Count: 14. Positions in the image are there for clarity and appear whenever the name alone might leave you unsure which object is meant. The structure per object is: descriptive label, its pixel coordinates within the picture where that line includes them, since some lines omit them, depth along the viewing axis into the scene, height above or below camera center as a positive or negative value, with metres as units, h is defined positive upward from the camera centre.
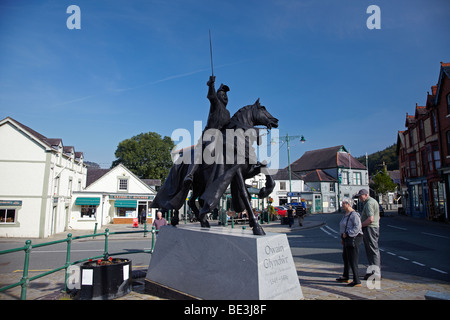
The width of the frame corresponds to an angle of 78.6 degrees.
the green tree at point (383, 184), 50.39 +2.23
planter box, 4.83 -1.49
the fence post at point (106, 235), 6.14 -0.92
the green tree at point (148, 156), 43.97 +6.47
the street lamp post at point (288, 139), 27.02 +5.58
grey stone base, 3.82 -1.08
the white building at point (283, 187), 44.82 +1.52
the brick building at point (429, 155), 23.44 +4.16
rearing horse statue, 4.90 +0.53
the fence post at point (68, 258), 5.50 -1.28
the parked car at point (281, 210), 33.97 -1.75
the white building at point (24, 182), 19.92 +1.08
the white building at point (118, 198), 27.74 -0.16
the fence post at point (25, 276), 4.35 -1.27
